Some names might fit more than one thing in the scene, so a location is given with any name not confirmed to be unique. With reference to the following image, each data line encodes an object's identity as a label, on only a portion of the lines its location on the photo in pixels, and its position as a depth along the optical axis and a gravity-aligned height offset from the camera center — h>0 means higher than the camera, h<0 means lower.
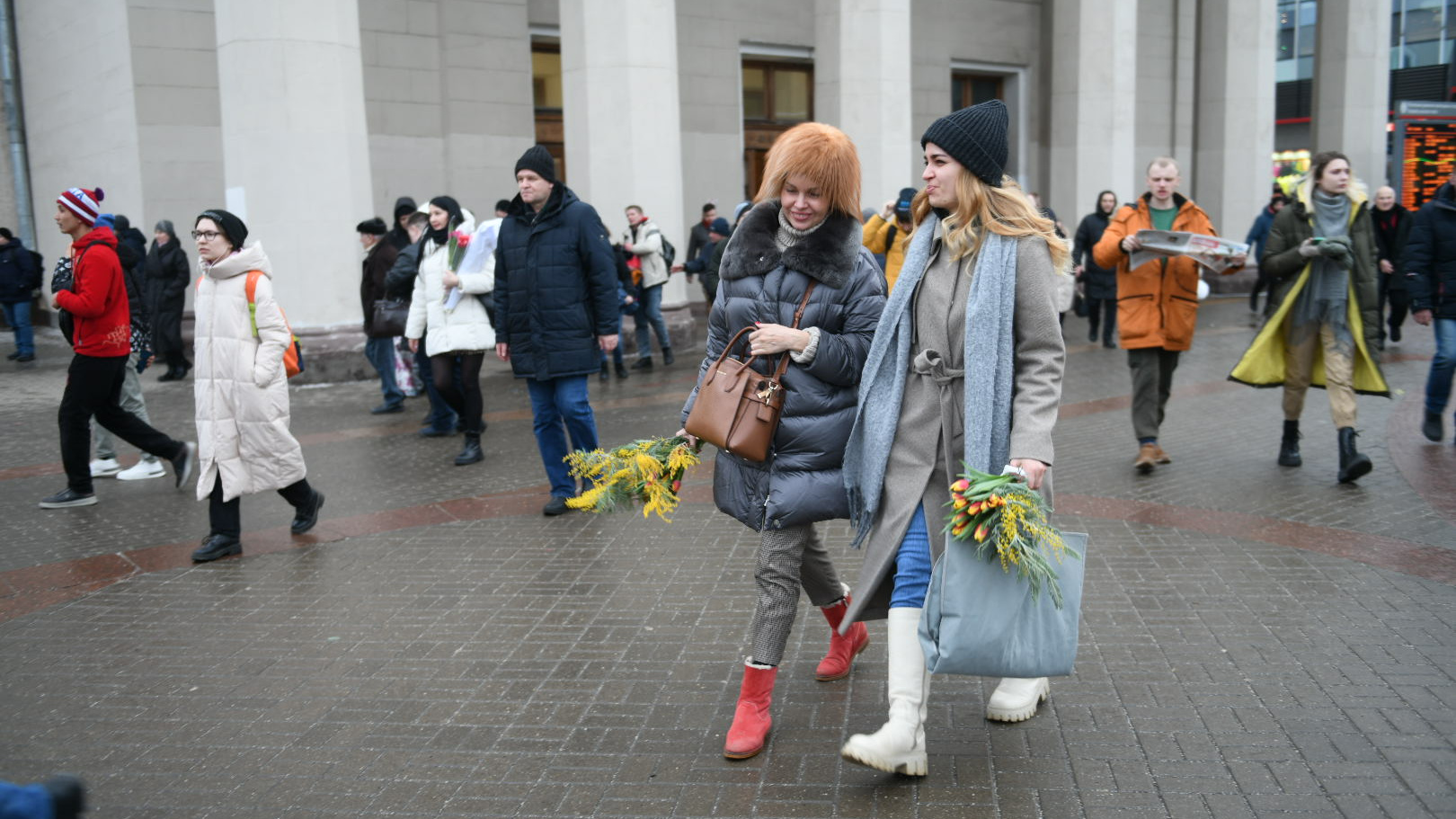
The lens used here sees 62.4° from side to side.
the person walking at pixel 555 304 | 6.97 -0.41
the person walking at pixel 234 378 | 6.31 -0.71
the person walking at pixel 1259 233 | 15.80 -0.26
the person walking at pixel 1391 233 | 12.43 -0.23
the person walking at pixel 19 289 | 15.69 -0.54
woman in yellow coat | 7.30 -0.47
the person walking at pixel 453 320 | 8.59 -0.59
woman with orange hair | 3.79 -0.34
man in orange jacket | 7.52 -0.45
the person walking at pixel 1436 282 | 8.23 -0.49
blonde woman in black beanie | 3.51 -0.45
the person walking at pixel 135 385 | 8.50 -0.96
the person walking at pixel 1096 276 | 14.64 -0.70
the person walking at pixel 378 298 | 10.62 -0.51
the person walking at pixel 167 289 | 13.41 -0.50
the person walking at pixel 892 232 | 9.31 -0.06
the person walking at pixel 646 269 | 13.51 -0.42
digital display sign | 19.62 +0.84
